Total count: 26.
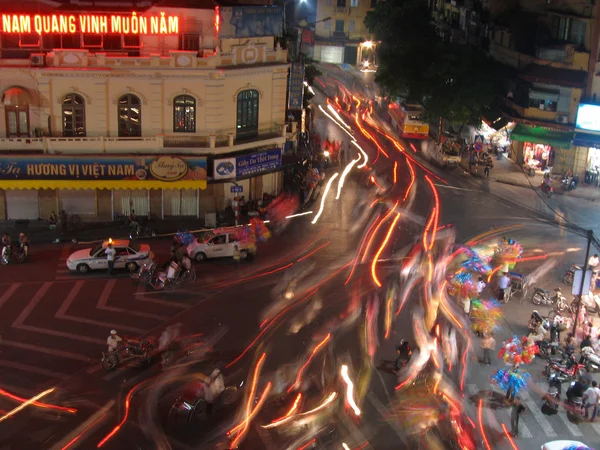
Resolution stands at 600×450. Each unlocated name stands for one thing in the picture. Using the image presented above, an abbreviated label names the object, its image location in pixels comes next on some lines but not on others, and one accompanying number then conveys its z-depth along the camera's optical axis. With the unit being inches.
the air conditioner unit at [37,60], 1705.2
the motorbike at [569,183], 2273.6
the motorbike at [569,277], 1644.3
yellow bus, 2738.7
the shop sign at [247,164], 1822.1
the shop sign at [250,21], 1791.3
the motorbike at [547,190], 2215.8
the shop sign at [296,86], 1957.4
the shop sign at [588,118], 2285.9
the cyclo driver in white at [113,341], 1221.7
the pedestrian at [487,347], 1295.5
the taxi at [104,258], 1581.0
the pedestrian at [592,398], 1154.0
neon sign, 1692.9
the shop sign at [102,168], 1715.1
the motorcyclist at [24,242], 1623.2
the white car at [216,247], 1668.3
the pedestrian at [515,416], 1104.3
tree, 2450.8
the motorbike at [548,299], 1512.1
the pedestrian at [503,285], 1534.2
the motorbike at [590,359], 1288.1
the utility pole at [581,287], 1249.8
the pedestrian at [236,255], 1660.9
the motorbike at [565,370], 1237.7
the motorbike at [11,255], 1603.1
